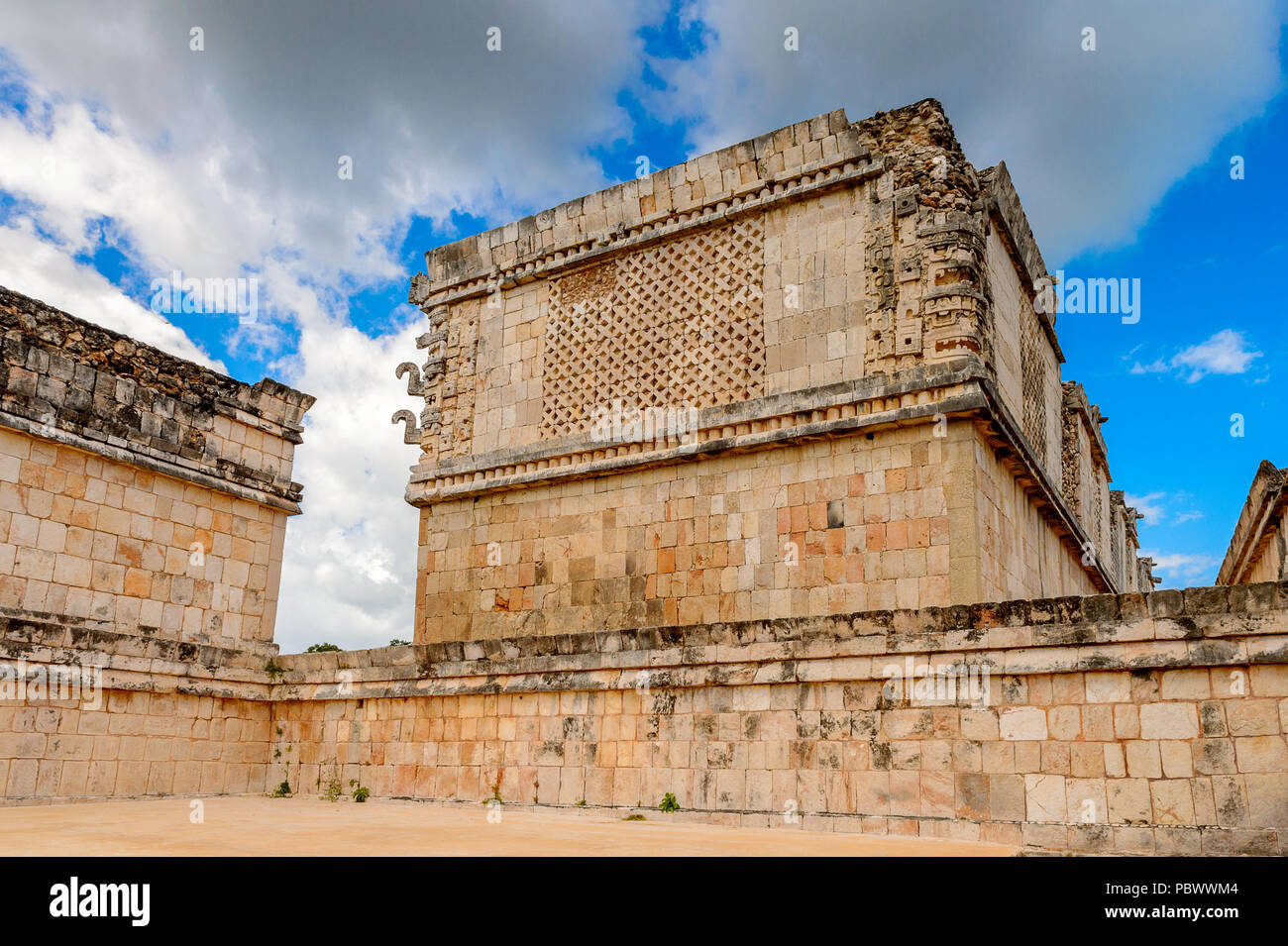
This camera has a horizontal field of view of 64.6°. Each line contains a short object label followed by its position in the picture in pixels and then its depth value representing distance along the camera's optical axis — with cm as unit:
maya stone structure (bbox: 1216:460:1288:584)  1175
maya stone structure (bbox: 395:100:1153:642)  982
